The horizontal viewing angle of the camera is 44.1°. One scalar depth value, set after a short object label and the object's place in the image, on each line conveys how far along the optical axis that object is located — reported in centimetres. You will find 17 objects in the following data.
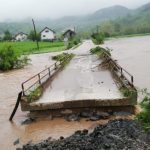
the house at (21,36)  7419
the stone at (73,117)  677
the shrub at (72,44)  3338
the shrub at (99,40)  4091
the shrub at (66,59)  1559
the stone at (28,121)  709
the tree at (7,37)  5939
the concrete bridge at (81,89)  688
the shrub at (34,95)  732
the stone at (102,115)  666
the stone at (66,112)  699
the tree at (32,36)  5770
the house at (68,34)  6226
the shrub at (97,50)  2122
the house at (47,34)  6466
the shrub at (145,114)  552
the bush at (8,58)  1896
